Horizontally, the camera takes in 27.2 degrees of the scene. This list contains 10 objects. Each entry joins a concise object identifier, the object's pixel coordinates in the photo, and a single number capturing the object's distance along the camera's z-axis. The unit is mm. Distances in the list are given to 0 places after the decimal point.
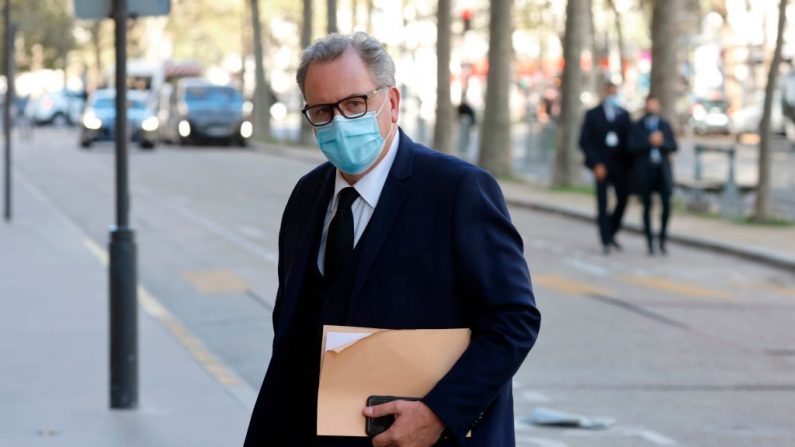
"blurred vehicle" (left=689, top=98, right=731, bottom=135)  62203
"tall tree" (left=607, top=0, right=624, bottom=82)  52181
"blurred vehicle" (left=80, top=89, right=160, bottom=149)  42500
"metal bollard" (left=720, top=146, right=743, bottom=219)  22594
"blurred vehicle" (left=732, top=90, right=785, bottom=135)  56844
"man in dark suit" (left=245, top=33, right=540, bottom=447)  3482
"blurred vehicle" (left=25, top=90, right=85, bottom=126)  73250
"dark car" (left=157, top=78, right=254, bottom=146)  44500
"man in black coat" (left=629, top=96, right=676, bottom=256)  17203
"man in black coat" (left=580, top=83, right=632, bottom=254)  17531
